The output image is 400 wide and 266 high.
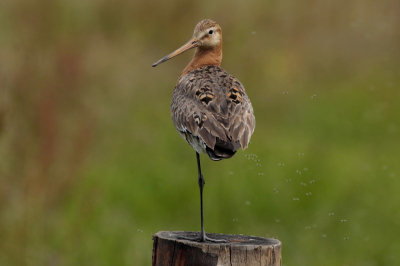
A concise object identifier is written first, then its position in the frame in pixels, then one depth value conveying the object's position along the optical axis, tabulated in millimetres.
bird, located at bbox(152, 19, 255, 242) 11836
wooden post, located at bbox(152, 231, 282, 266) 10680
